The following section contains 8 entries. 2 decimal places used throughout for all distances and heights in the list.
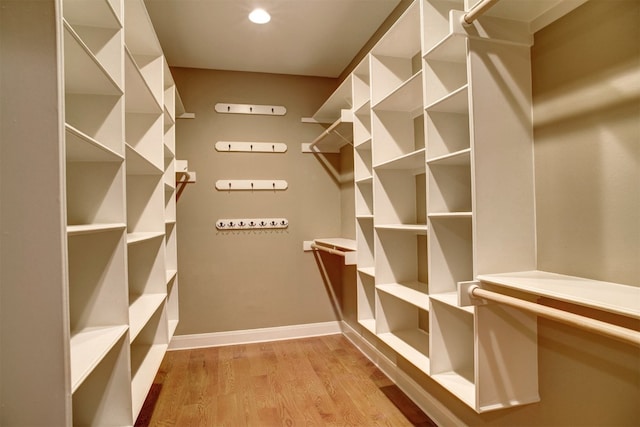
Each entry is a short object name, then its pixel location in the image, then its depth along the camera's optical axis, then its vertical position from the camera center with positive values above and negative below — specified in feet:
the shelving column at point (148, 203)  6.80 +0.32
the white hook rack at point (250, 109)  10.94 +3.44
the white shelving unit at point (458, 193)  4.43 +0.30
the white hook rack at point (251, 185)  10.91 +1.00
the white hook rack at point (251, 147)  10.93 +2.23
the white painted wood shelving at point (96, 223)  3.04 -0.05
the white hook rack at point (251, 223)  10.91 -0.23
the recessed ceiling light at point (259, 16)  8.03 +4.72
